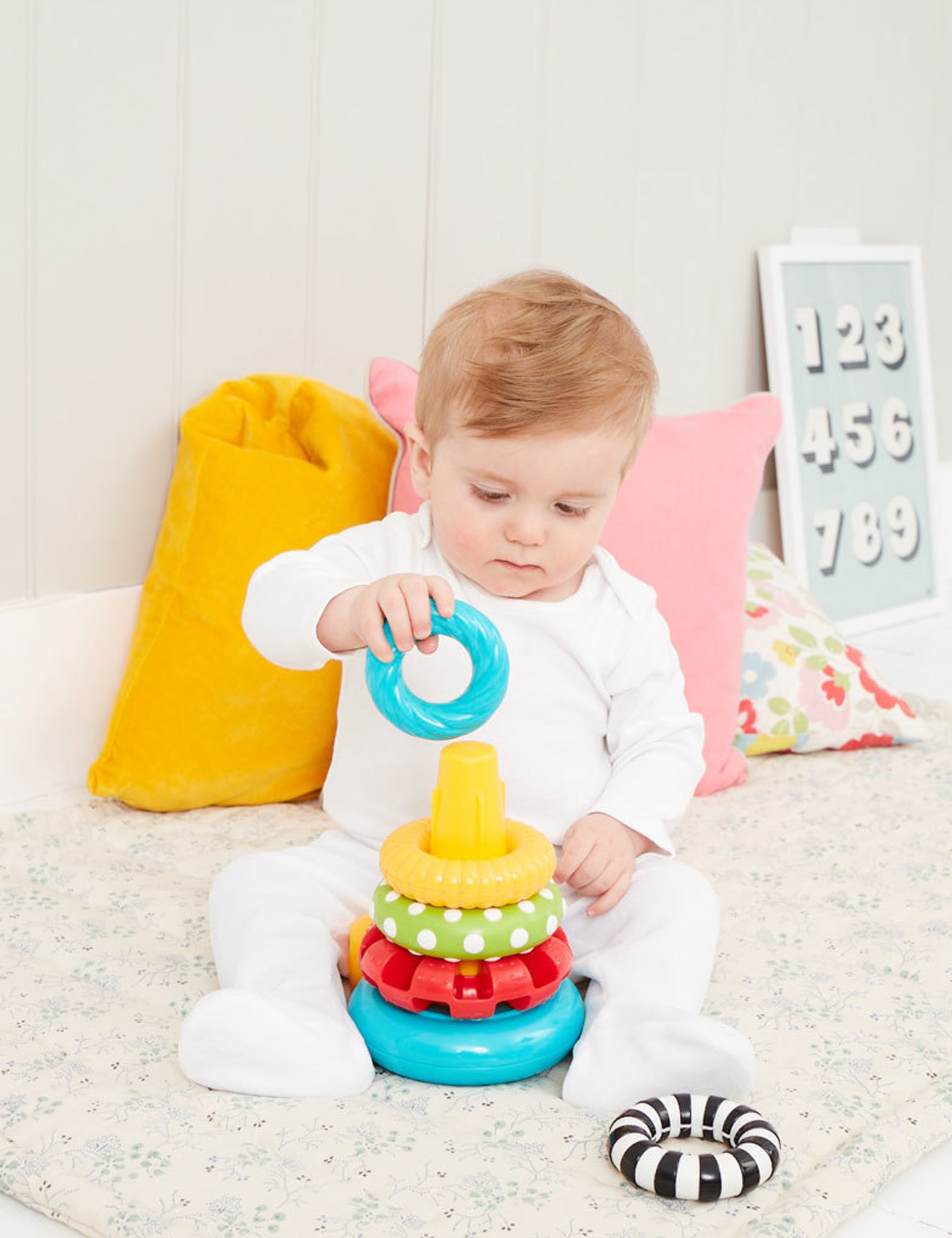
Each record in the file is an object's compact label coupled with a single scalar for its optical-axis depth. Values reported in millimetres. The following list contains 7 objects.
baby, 1660
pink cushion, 2148
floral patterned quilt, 1553
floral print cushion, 2297
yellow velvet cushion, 2082
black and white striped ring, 1561
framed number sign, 2909
